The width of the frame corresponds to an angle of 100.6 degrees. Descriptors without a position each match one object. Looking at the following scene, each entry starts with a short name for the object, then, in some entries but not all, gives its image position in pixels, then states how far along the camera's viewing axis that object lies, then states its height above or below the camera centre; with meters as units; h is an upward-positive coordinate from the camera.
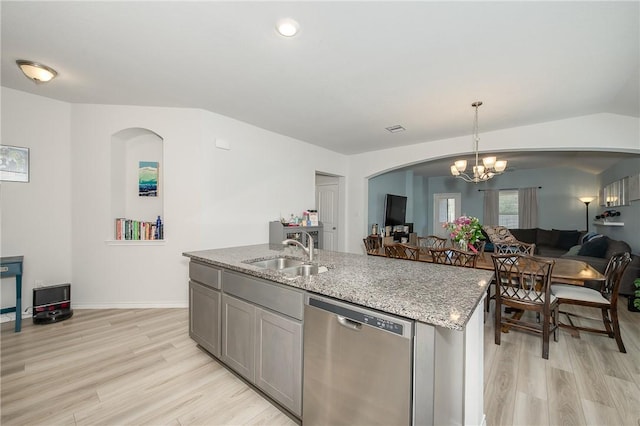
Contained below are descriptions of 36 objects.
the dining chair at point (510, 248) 3.46 -0.49
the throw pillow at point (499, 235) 6.48 -0.52
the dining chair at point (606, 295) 2.46 -0.81
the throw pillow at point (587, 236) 5.49 -0.46
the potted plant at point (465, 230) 3.16 -0.20
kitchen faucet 2.22 -0.30
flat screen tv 6.88 +0.11
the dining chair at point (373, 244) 3.98 -0.49
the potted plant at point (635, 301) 3.25 -1.10
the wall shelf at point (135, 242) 3.44 -0.40
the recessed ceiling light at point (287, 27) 1.81 +1.30
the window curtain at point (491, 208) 8.02 +0.18
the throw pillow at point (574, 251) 5.24 -0.73
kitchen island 1.10 -0.50
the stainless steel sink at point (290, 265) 2.22 -0.47
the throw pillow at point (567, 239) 6.36 -0.59
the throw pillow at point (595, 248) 4.48 -0.58
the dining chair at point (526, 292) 2.41 -0.78
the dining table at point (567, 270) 2.58 -0.60
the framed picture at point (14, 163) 2.96 +0.53
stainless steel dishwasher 1.16 -0.75
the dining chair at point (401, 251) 3.38 -0.50
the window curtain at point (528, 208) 7.43 +0.18
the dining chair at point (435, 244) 3.75 -0.49
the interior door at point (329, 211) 6.01 +0.04
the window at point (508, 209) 7.82 +0.15
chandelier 3.50 +0.64
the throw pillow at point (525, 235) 7.00 -0.55
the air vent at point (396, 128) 3.96 +1.30
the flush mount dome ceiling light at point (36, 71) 2.36 +1.27
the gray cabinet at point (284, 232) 4.12 -0.31
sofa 3.83 -0.65
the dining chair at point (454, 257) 2.96 -0.51
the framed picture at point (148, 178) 3.78 +0.47
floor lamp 6.62 +0.37
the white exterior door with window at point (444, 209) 8.88 +0.16
